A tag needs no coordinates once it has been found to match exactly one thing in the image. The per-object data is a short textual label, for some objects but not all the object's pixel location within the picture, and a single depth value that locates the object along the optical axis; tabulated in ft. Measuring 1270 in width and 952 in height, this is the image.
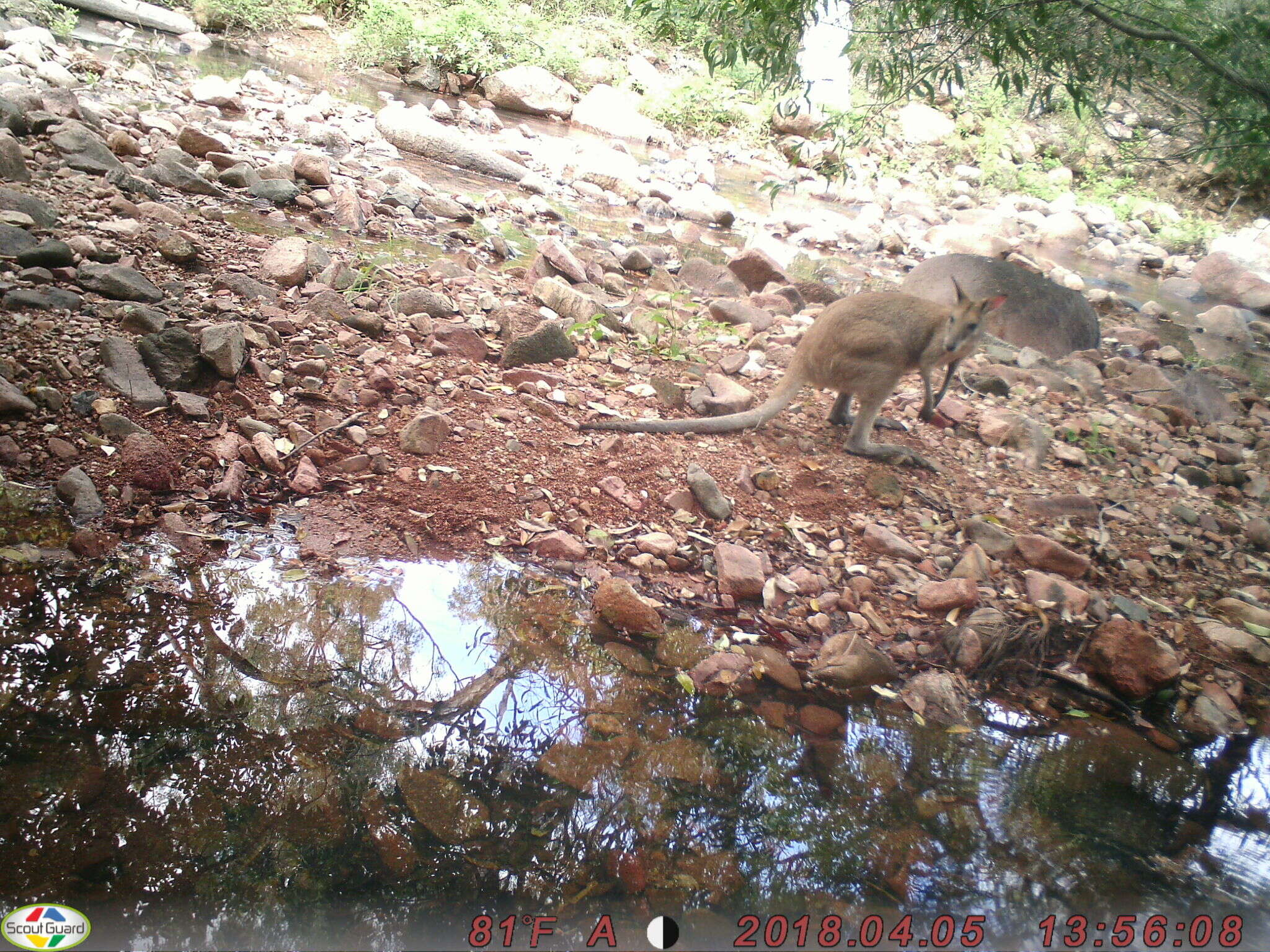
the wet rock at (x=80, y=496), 8.04
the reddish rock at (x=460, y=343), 12.98
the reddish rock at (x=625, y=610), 8.31
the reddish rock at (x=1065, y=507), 10.87
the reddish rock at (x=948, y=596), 9.34
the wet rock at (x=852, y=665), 8.16
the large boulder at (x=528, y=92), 40.06
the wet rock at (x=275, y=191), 18.62
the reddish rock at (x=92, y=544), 7.57
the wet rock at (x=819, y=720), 7.47
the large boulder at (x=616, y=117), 39.70
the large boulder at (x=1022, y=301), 15.74
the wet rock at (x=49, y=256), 11.43
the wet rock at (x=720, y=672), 7.74
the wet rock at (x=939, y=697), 7.81
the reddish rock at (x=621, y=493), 10.34
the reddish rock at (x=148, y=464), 8.63
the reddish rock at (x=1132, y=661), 8.46
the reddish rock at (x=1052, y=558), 10.03
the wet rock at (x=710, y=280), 19.92
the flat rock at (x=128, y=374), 9.68
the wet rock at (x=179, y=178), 17.26
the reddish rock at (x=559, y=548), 9.20
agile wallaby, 12.81
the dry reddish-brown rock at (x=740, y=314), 17.43
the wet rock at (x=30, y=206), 12.82
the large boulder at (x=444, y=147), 28.71
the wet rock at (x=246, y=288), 12.76
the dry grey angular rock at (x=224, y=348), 10.45
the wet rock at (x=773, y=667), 8.06
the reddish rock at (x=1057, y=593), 9.47
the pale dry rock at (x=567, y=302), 15.71
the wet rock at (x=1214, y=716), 8.07
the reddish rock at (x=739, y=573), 9.26
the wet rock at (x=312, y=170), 20.63
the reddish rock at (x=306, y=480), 9.31
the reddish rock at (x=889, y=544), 10.26
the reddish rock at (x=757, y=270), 20.86
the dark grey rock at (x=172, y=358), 10.06
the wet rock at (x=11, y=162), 14.19
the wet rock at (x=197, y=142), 20.01
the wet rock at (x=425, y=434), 10.21
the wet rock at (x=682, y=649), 8.04
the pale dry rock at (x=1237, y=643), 8.96
